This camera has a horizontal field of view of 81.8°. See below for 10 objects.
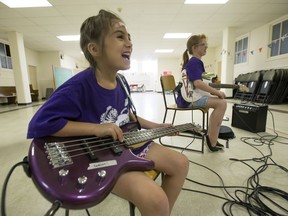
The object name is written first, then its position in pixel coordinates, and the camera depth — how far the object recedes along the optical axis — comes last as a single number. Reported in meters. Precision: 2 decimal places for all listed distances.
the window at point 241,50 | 6.18
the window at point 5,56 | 6.27
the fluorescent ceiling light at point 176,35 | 6.04
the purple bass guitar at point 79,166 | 0.37
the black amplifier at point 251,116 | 2.02
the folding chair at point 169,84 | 1.79
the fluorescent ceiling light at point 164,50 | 8.67
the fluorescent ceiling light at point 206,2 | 3.72
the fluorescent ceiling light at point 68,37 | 5.95
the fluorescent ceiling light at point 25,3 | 3.50
